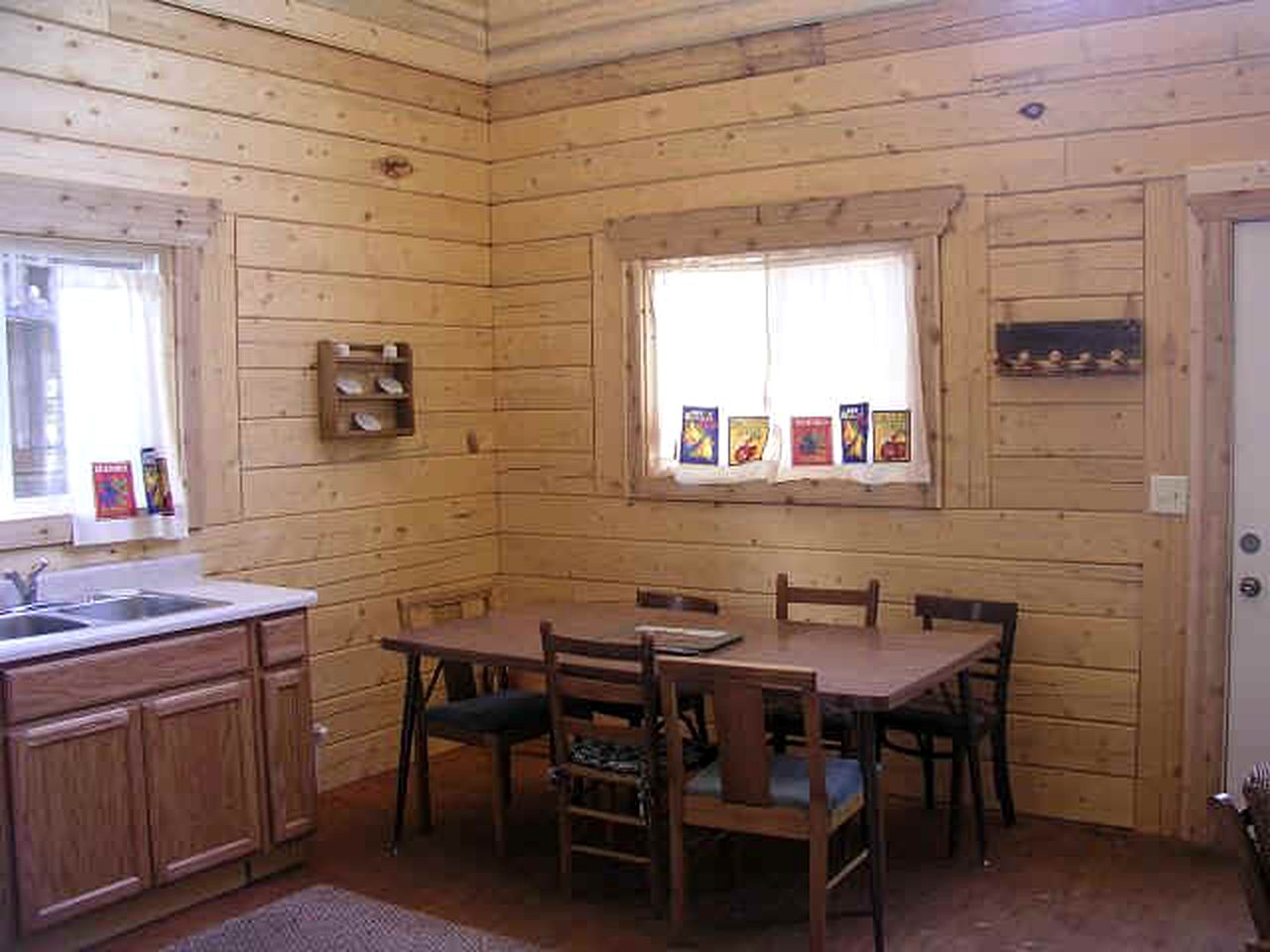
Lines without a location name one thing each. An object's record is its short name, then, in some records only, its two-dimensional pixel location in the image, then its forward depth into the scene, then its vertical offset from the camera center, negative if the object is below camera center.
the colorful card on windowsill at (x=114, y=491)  4.31 -0.21
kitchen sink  4.15 -0.57
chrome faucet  3.99 -0.47
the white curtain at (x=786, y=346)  4.83 +0.25
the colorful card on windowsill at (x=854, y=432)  4.91 -0.08
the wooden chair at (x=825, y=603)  4.39 -0.72
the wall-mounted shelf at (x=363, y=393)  5.03 +0.11
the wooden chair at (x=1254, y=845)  2.29 -0.77
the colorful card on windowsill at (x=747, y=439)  5.14 -0.10
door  4.16 -0.33
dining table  3.52 -0.72
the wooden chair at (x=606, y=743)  3.75 -0.96
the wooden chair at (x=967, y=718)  4.20 -0.99
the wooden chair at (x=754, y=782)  3.39 -0.98
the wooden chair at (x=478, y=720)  4.33 -0.99
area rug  3.72 -1.46
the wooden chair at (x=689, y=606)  4.50 -0.70
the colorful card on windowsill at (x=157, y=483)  4.45 -0.19
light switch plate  4.29 -0.29
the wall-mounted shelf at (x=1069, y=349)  4.32 +0.19
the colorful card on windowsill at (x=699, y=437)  5.26 -0.09
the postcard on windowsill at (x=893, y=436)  4.81 -0.10
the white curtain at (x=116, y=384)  4.27 +0.14
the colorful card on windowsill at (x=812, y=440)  4.99 -0.11
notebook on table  3.97 -0.69
